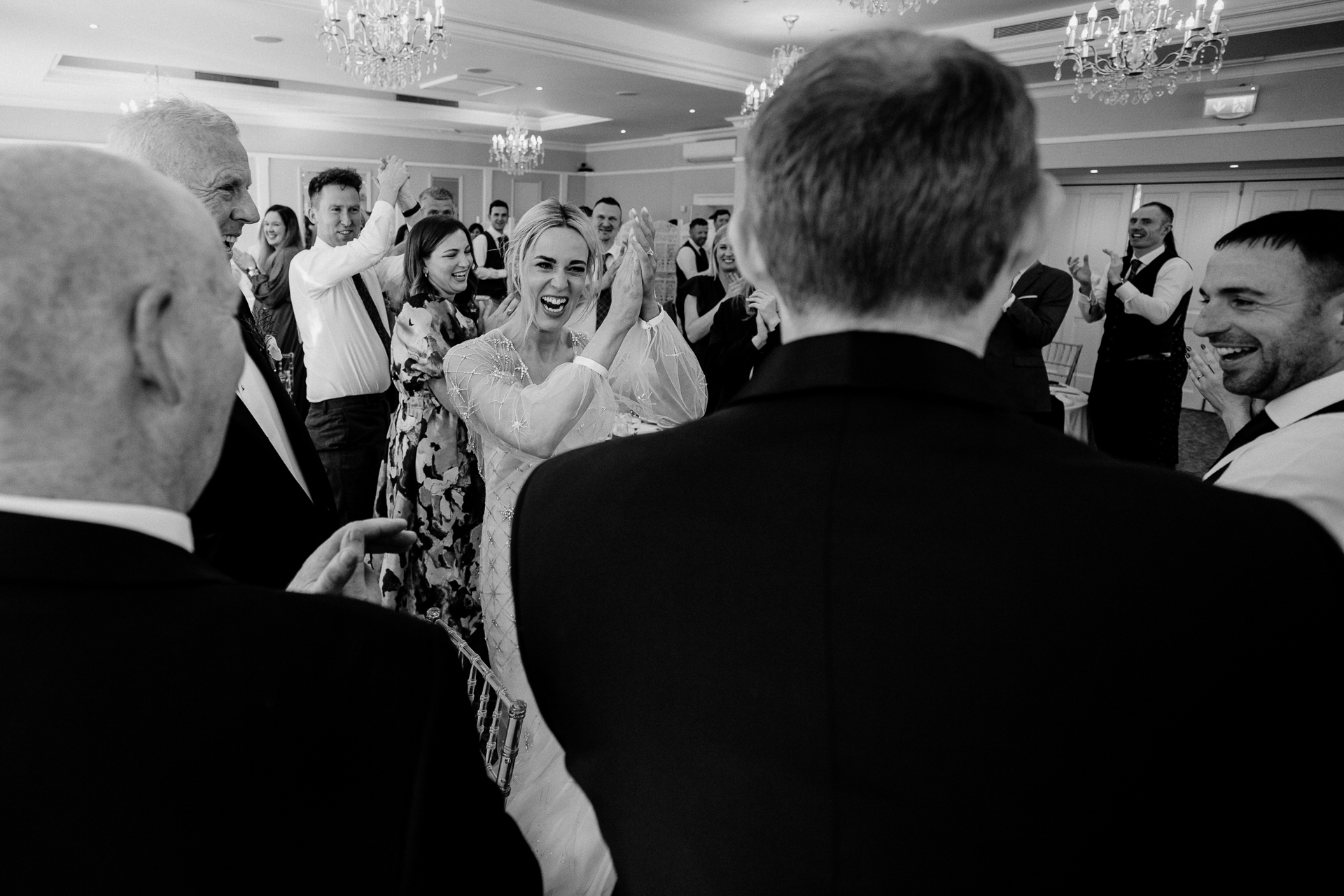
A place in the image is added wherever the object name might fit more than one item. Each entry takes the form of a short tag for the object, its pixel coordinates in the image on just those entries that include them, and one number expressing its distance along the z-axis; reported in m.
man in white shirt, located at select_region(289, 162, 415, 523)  3.30
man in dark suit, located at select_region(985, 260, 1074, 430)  3.70
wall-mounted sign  7.41
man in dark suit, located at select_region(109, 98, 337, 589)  1.42
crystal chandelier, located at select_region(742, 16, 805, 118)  7.95
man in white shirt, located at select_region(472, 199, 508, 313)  4.91
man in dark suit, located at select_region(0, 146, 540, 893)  0.52
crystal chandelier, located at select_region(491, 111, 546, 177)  11.75
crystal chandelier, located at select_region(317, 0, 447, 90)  5.88
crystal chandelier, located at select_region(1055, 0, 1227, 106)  5.09
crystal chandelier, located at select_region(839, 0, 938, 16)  5.64
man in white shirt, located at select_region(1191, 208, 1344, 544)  1.57
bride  1.81
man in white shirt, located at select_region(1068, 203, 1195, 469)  4.88
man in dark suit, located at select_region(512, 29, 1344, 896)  0.56
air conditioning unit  13.37
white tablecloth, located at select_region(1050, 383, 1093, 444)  5.15
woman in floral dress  2.52
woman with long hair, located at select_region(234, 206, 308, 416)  3.88
